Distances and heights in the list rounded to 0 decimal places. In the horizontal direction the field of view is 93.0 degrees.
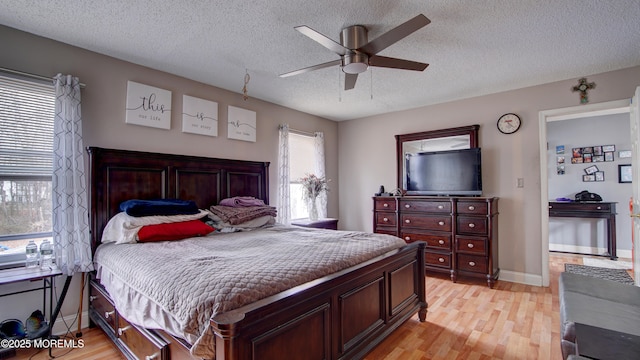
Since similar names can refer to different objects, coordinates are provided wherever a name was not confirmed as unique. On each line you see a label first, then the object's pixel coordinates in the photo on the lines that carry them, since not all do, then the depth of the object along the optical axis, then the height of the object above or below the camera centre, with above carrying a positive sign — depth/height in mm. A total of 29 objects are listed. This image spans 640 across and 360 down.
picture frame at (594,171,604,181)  5180 +117
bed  1285 -626
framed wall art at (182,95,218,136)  3383 +795
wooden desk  4832 -500
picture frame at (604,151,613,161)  5117 +437
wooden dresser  3656 -611
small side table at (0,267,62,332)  2045 -622
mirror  4164 +608
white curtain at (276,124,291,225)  4301 +75
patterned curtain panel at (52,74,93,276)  2414 -1
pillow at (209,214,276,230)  3076 -407
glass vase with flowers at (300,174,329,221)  4594 -76
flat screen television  3957 +141
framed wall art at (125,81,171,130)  2943 +800
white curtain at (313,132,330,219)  5004 +329
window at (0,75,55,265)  2340 +185
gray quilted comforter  1272 -459
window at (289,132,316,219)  4750 +301
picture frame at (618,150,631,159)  4973 +458
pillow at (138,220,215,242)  2420 -386
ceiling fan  2006 +958
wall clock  3828 +759
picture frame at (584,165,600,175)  5246 +221
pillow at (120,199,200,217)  2555 -194
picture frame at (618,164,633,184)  4955 +141
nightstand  4219 -561
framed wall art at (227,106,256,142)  3830 +782
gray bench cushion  1576 -743
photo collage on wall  5125 +435
